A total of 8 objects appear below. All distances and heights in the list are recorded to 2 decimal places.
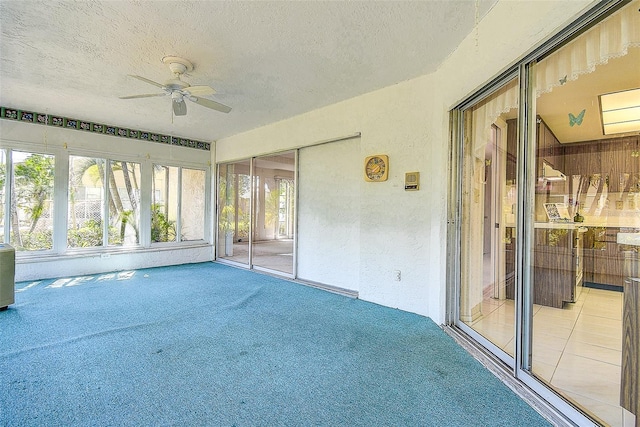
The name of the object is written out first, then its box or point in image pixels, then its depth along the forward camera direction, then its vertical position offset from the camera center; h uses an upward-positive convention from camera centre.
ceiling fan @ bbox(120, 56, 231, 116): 3.07 +1.35
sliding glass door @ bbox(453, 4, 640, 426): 1.75 -0.03
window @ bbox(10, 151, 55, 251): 4.71 +0.18
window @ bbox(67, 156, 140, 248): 5.27 +0.18
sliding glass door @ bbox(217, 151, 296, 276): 5.98 +0.01
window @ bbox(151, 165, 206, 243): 6.21 +0.19
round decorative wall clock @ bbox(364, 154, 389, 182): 3.76 +0.61
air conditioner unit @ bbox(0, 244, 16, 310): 3.42 -0.77
